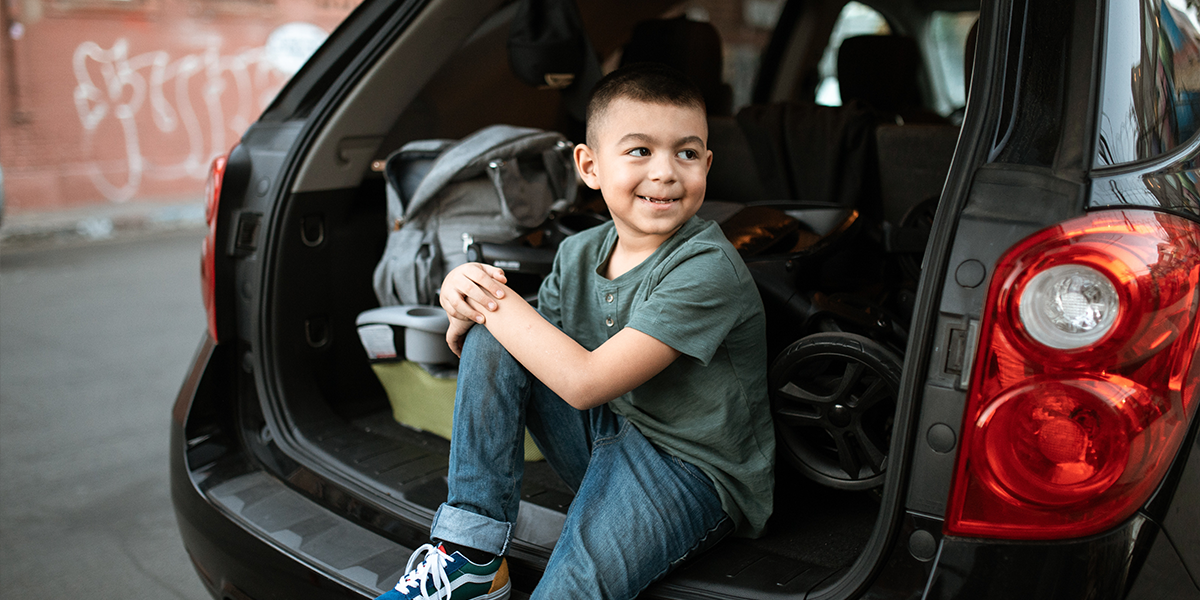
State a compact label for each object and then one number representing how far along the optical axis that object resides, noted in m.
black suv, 1.01
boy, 1.35
